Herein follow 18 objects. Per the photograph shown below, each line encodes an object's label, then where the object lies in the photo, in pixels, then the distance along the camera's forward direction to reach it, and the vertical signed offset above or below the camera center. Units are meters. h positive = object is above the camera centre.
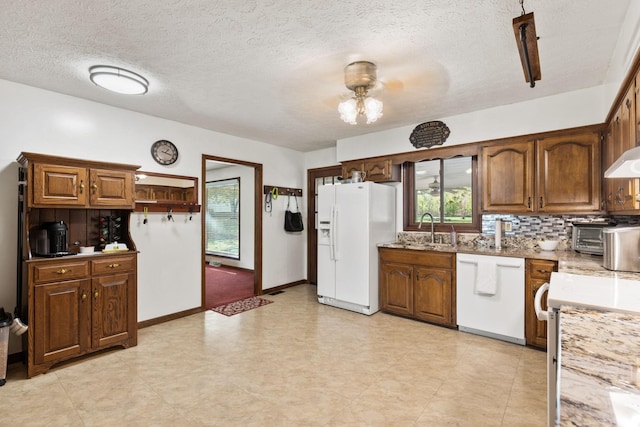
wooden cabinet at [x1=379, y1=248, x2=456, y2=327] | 3.52 -0.84
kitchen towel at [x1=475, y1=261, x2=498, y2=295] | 3.17 -0.66
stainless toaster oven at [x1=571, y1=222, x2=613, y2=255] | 2.74 -0.22
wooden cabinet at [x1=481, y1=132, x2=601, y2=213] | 2.99 +0.39
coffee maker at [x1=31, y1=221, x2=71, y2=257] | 2.65 -0.21
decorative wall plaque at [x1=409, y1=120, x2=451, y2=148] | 3.85 +0.98
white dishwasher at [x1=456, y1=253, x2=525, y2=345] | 3.08 -0.84
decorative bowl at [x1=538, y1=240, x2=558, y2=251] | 3.24 -0.33
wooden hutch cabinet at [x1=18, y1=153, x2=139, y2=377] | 2.53 -0.47
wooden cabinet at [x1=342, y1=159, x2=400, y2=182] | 4.29 +0.62
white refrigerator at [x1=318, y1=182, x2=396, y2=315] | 3.99 -0.33
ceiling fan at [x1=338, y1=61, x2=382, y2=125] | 2.48 +1.02
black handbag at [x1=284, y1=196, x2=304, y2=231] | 5.40 -0.12
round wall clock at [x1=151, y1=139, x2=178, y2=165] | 3.74 +0.75
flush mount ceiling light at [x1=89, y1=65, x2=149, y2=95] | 2.54 +1.11
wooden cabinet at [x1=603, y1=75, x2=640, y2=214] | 1.87 +0.47
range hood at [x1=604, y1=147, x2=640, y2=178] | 1.30 +0.23
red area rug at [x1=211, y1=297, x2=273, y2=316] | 4.15 -1.26
